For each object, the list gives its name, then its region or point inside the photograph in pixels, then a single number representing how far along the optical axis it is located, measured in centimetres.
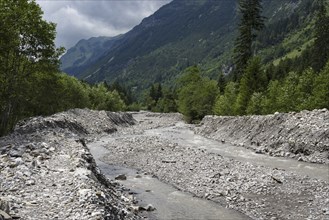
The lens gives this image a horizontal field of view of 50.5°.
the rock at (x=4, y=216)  1230
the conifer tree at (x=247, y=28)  8206
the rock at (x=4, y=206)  1326
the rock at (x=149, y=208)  2205
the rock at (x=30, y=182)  1831
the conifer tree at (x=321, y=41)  9350
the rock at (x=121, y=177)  3108
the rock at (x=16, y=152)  2330
